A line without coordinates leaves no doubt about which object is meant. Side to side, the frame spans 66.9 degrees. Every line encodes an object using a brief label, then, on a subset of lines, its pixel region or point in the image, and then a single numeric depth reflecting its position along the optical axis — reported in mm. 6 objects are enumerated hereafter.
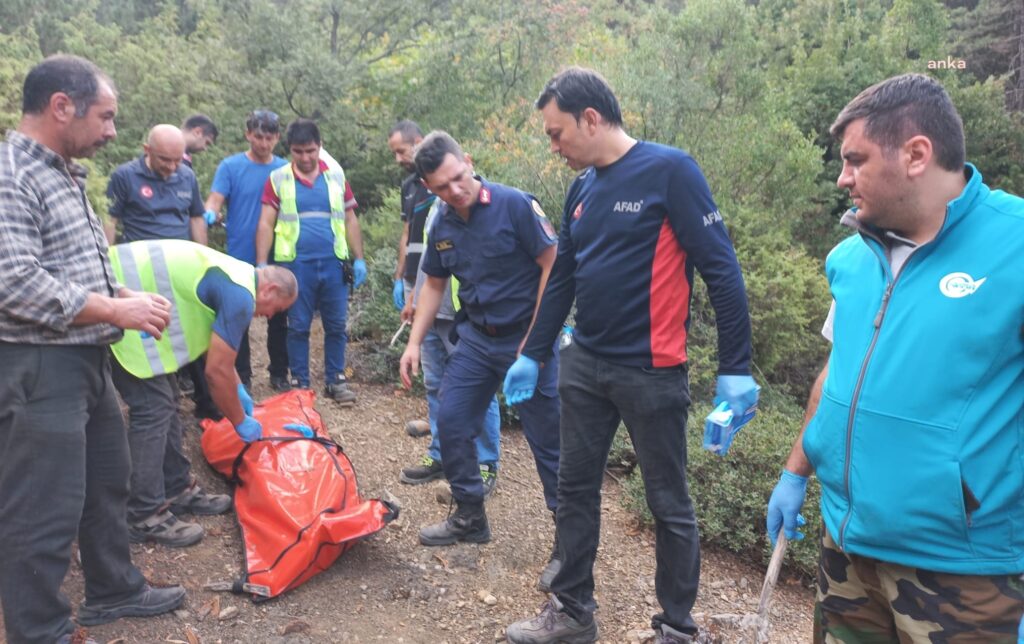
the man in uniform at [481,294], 3441
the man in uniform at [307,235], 5160
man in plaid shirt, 2359
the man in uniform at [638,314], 2486
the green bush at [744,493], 3895
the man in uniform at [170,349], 3312
